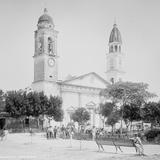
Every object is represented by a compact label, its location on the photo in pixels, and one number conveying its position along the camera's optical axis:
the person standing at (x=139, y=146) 16.75
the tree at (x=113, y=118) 46.26
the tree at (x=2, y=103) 49.09
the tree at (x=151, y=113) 41.00
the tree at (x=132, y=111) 40.52
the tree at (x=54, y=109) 52.25
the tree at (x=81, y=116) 55.31
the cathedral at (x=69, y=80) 59.97
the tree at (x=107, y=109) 48.39
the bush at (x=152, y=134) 28.51
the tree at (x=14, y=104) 49.47
